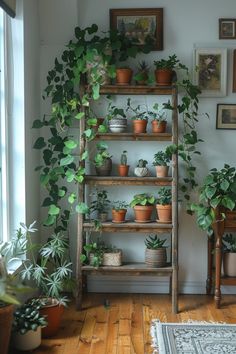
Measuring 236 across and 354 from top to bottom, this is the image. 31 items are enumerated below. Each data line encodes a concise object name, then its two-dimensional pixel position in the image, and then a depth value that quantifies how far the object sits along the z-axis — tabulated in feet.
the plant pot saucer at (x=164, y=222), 11.37
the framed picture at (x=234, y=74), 12.09
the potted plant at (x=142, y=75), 11.50
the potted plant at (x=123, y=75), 11.51
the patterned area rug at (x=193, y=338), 8.84
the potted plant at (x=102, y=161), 11.21
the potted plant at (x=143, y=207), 11.45
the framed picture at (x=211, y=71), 12.04
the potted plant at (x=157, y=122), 11.56
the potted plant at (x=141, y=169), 11.55
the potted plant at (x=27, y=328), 8.72
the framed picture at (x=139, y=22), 12.03
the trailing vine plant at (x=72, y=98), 11.09
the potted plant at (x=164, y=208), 11.35
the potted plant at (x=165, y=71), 11.44
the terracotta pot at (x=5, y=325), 7.55
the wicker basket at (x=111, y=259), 11.43
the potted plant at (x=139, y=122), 11.55
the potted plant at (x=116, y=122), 11.51
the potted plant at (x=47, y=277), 9.29
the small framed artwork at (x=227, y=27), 12.00
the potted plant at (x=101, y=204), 11.79
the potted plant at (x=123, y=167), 11.69
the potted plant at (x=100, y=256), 11.25
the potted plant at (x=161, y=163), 11.50
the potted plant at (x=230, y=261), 11.59
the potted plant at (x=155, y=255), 11.37
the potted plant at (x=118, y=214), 11.53
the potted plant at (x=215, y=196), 10.69
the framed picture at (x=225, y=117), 12.14
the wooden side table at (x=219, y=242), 11.04
